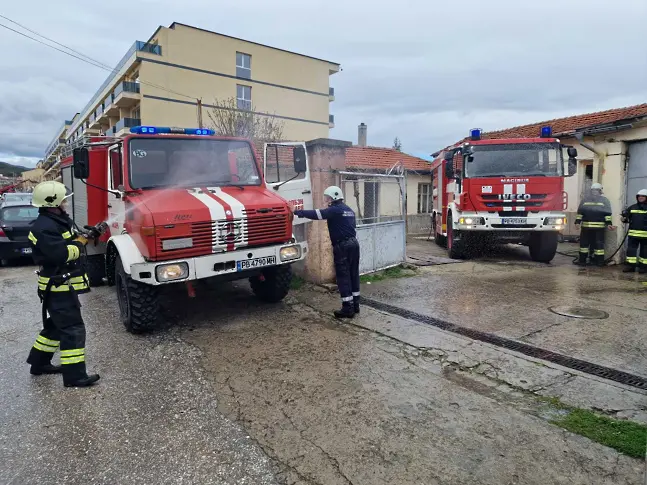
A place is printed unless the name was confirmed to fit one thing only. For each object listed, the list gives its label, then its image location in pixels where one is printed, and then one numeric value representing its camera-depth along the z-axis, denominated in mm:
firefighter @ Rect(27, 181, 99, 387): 3876
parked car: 10352
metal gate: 7957
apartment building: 29894
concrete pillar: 7367
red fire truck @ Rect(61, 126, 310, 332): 4883
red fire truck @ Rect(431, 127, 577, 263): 9484
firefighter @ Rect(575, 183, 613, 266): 9539
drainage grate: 3902
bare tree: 20319
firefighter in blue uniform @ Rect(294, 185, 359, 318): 5742
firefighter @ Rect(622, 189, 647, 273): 8633
